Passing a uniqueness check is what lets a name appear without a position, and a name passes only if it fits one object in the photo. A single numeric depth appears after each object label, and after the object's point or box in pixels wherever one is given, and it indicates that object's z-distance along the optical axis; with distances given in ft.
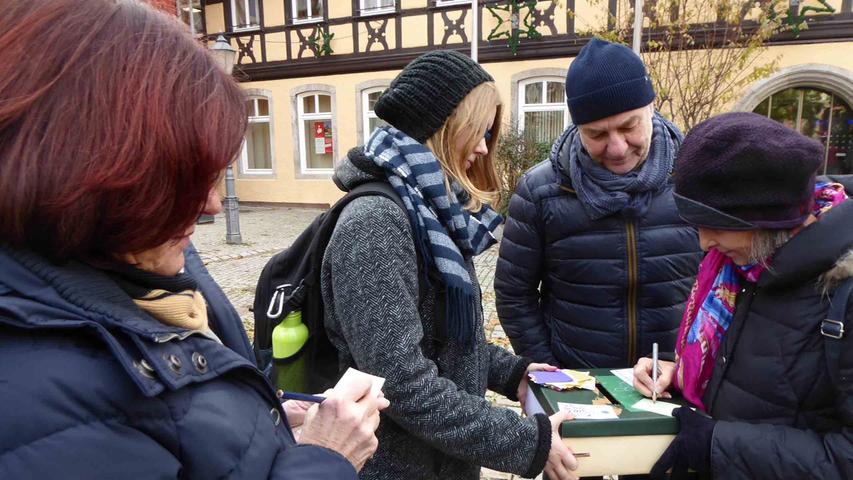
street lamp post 31.22
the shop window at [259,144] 49.47
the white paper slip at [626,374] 5.11
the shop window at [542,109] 38.37
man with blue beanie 6.03
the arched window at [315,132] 46.83
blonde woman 3.88
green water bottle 4.36
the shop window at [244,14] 48.06
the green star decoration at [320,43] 43.75
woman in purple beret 3.88
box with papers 4.25
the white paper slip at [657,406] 4.52
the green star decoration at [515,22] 36.78
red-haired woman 2.03
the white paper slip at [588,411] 4.36
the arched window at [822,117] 32.60
